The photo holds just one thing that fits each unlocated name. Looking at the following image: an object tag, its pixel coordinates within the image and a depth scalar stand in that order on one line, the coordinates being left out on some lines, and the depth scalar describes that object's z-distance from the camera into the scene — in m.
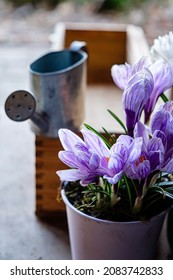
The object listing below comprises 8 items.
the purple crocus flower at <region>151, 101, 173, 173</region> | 0.63
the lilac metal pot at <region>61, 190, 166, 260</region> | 0.69
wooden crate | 0.85
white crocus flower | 0.69
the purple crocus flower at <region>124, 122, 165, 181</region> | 0.61
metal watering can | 0.80
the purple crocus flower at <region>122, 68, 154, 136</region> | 0.64
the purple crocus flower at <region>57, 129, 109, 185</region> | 0.62
